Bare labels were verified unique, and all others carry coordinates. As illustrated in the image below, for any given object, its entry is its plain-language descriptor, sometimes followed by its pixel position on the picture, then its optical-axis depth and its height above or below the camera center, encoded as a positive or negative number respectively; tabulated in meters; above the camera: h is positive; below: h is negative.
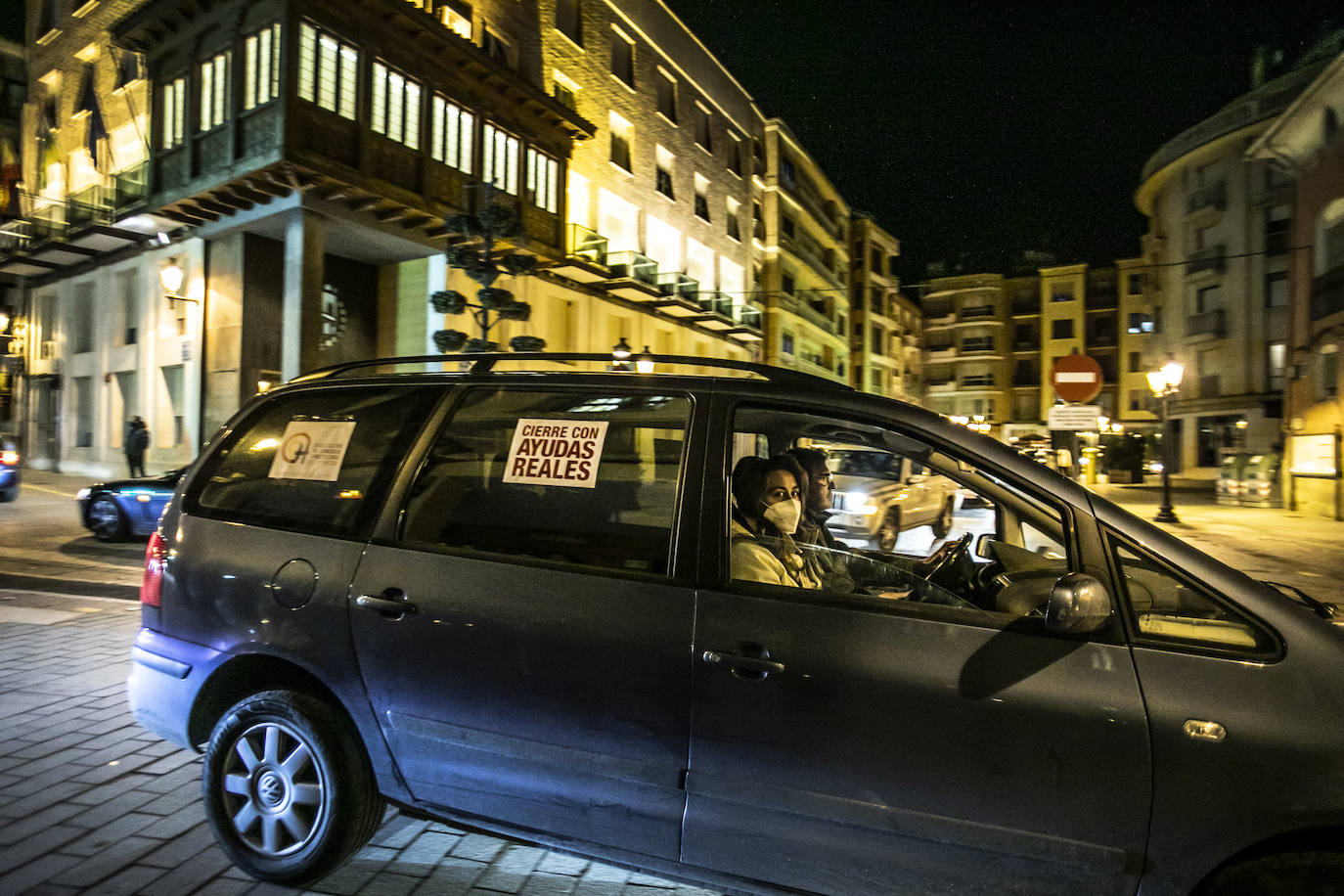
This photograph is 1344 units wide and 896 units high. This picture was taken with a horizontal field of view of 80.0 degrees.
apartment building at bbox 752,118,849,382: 40.62 +11.15
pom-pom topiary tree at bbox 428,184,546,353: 12.64 +2.97
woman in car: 2.58 -0.24
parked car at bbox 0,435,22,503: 14.90 -0.53
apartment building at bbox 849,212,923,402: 56.16 +10.62
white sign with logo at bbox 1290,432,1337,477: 19.23 +0.34
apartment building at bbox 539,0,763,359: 26.98 +10.74
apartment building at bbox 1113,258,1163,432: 55.66 +7.04
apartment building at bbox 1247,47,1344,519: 19.38 +4.68
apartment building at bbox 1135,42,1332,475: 33.34 +8.52
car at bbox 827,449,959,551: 7.12 -0.46
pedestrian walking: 19.88 +0.06
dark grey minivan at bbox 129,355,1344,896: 1.99 -0.60
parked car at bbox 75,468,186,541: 10.66 -0.85
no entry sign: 8.00 +0.86
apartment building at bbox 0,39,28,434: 27.95 +9.29
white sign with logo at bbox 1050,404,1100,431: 7.99 +0.47
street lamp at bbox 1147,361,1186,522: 18.11 +2.01
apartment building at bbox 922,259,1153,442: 61.19 +10.32
